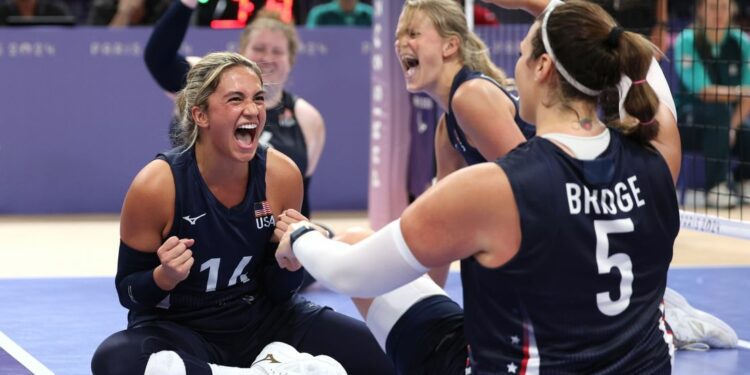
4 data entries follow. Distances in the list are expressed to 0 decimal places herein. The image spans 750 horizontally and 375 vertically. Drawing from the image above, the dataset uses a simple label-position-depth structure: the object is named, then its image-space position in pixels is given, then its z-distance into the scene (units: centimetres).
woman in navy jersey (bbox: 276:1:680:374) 518
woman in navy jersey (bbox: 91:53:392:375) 732
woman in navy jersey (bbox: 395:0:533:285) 927
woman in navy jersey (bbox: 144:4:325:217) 1197
